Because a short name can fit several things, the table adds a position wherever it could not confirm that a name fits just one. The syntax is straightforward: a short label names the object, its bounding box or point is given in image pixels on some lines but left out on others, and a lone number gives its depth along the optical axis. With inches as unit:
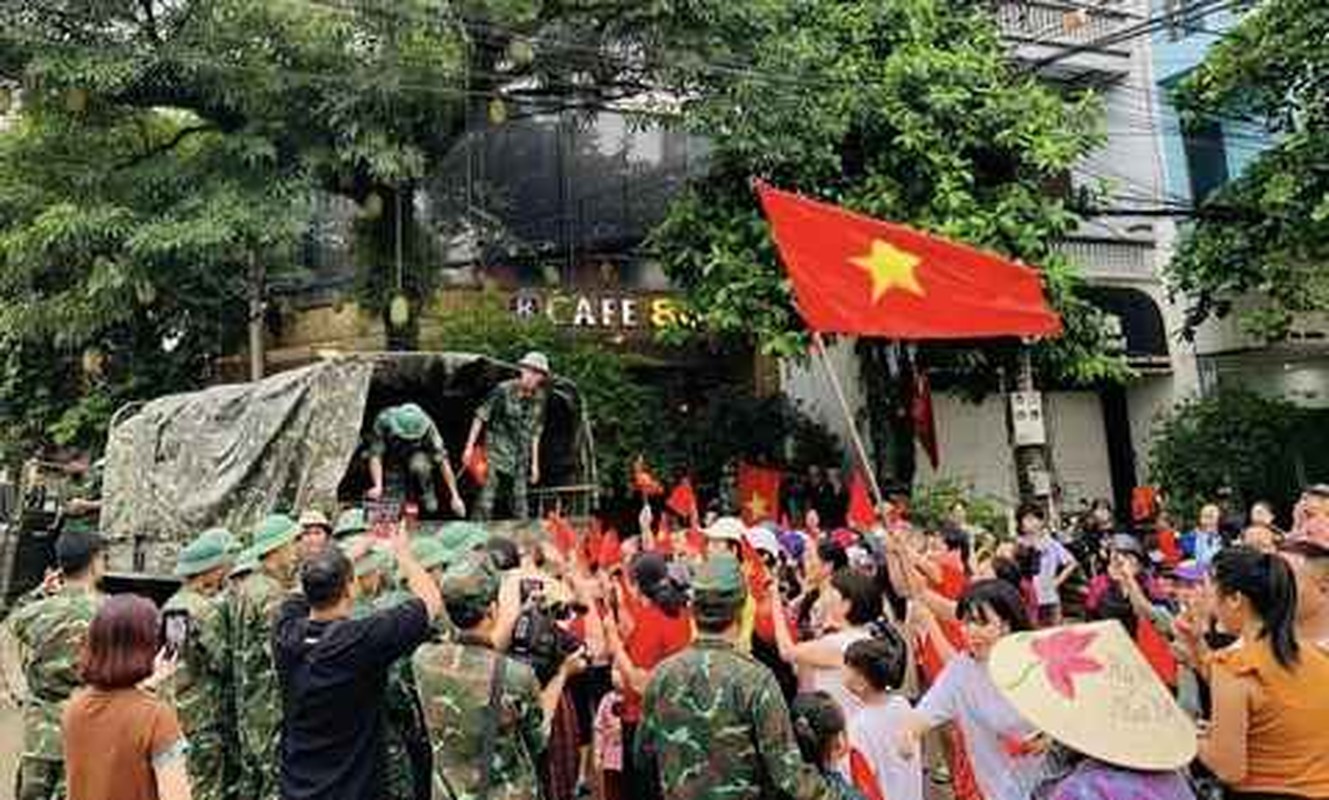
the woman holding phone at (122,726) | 138.3
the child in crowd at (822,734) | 154.3
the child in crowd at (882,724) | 170.9
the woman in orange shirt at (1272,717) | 127.8
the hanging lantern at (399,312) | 547.2
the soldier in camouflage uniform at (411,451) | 351.6
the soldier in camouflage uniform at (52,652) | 189.2
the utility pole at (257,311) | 568.5
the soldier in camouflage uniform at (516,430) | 384.2
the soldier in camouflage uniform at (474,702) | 156.8
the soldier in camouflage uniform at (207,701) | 200.2
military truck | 343.6
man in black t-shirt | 158.2
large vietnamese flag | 246.1
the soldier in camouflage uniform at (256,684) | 193.3
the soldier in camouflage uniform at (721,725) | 140.9
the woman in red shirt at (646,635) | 206.7
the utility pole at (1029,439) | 542.6
